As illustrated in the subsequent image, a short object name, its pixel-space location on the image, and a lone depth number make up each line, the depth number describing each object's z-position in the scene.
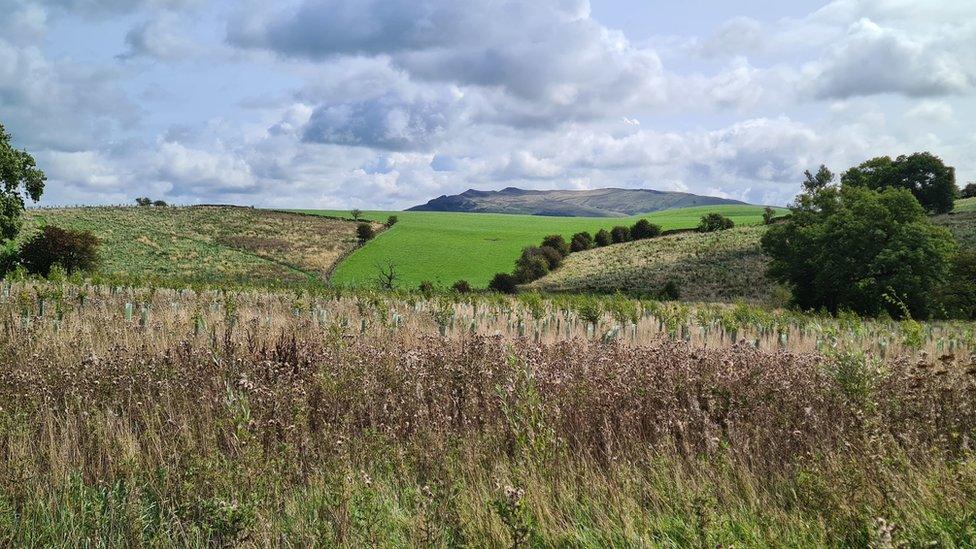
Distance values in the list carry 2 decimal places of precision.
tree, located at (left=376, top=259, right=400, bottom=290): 58.39
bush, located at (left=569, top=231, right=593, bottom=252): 88.62
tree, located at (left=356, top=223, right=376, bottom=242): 81.77
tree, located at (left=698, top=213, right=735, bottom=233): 96.06
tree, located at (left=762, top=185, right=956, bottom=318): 42.31
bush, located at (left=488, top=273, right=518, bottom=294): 63.15
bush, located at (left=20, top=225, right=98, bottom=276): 48.53
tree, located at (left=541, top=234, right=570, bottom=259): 81.93
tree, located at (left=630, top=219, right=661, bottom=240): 93.44
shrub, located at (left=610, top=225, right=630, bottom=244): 93.19
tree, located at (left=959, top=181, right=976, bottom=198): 106.50
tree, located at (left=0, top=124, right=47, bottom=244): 37.62
